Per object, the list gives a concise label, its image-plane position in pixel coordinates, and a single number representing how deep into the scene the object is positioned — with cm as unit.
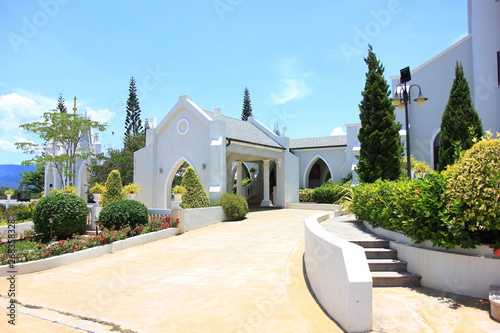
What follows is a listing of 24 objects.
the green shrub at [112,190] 1638
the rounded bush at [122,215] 1301
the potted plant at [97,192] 1672
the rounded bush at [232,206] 1709
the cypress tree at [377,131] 1502
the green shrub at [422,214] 578
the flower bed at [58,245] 974
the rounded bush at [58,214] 1287
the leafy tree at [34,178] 4441
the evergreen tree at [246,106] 5038
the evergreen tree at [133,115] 4678
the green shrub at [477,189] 534
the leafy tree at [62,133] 2234
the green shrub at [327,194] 2428
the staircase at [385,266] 630
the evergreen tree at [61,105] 5601
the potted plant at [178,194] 1555
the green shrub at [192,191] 1596
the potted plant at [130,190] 1728
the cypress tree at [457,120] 1436
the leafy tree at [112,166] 2827
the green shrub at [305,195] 2598
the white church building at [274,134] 1642
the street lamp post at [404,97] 1130
